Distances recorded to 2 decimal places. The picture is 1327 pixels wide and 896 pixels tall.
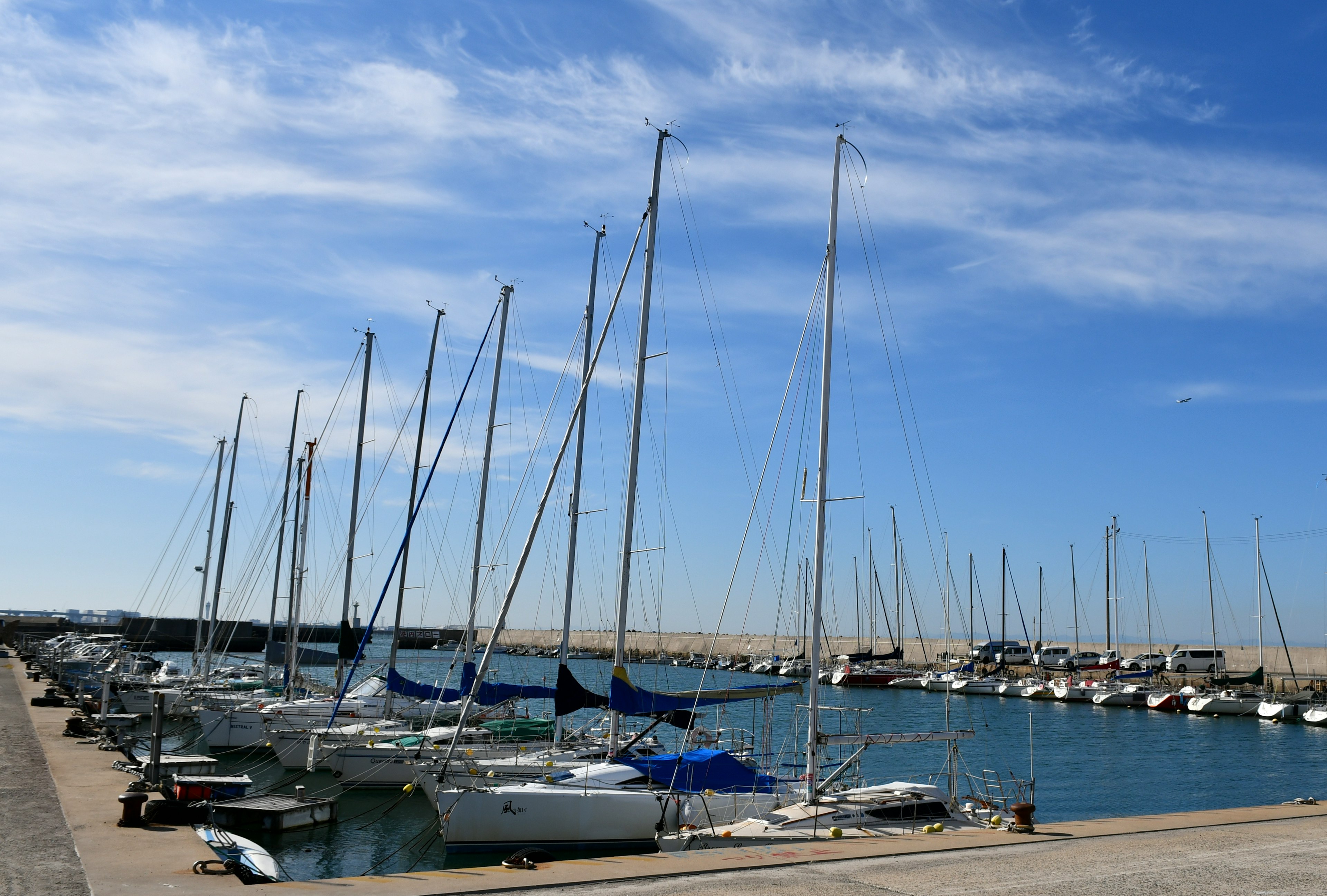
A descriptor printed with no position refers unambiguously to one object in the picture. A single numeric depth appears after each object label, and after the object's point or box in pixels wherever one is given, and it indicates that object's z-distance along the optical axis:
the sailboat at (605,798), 19.81
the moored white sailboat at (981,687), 80.50
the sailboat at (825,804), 18.09
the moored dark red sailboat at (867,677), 86.88
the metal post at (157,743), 17.81
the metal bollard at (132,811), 15.59
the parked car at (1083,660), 90.06
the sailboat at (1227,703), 63.28
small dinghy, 17.20
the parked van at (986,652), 99.31
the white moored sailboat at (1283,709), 60.78
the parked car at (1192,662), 84.88
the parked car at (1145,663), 86.44
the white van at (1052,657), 93.75
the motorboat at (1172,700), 67.25
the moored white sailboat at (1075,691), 73.44
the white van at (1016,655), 101.69
